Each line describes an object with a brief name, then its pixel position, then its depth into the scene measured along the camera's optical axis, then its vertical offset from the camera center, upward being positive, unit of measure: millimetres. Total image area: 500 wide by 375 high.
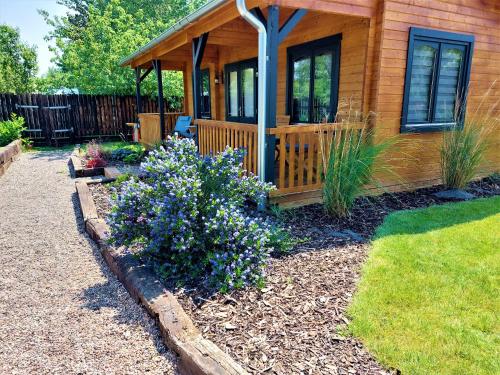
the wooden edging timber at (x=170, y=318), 1781 -1327
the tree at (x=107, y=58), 13562 +1775
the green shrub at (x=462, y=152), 5215 -731
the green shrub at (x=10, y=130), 9688 -736
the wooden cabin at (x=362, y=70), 4484 +515
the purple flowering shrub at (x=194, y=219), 2617 -893
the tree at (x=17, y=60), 15578 +2032
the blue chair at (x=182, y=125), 8715 -541
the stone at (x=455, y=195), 5168 -1352
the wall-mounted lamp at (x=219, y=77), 9452 +705
